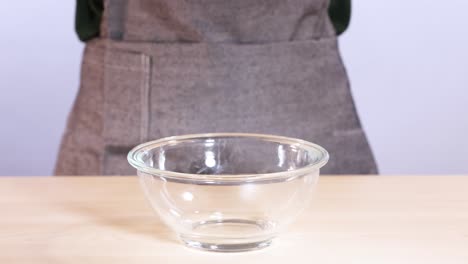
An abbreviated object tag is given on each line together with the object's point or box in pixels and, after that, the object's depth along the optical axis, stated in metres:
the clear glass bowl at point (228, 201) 0.56
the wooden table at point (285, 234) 0.55
